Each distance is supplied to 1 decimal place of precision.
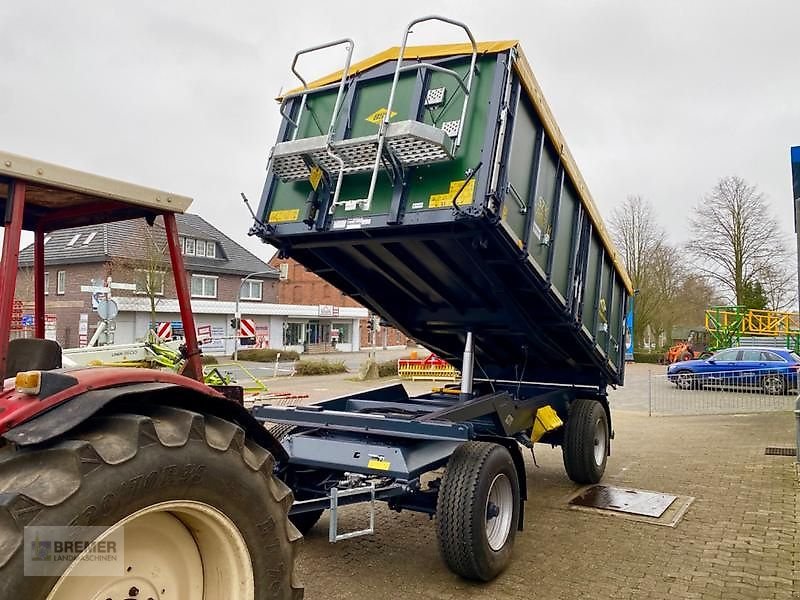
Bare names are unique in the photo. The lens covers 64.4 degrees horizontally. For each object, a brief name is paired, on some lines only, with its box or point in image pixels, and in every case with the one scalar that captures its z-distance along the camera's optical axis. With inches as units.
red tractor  82.7
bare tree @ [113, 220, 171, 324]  898.1
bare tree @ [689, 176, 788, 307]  1320.1
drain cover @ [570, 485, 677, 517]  257.0
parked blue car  660.7
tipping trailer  184.2
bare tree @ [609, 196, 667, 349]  1477.6
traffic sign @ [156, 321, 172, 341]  683.4
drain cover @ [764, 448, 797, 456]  373.8
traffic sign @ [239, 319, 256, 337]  745.4
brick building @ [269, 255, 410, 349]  1891.4
